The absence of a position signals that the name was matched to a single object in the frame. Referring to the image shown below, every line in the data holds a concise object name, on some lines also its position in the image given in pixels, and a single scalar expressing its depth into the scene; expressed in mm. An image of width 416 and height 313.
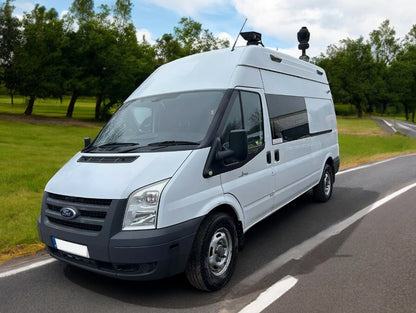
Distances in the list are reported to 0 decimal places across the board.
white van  3207
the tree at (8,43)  34250
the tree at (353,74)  64000
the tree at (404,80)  66938
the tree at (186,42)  52562
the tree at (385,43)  76938
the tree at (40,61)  32750
